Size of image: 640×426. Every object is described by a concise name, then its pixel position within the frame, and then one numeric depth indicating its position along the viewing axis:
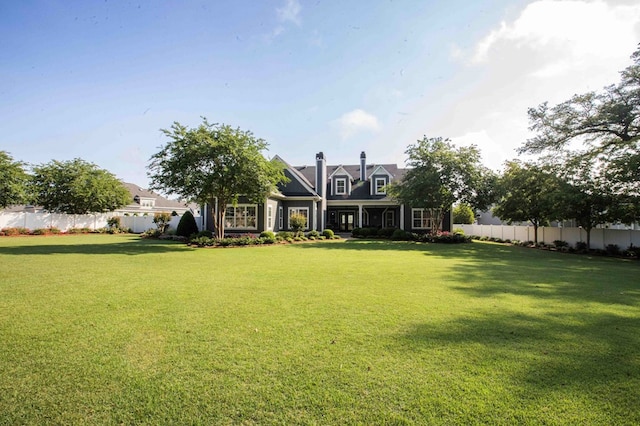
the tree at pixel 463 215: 34.56
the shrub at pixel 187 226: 21.98
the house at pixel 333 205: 22.33
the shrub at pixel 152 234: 22.94
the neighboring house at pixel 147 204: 46.46
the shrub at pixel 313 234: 21.98
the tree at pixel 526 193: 18.79
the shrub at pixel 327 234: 22.65
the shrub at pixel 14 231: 22.45
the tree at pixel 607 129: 14.90
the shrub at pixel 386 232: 25.02
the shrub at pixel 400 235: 23.44
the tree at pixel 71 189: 28.70
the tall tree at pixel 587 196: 15.55
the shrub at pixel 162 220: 24.28
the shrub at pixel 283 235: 19.46
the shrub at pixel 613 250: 16.98
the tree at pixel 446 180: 21.00
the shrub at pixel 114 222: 29.67
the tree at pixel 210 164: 15.98
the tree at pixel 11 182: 22.98
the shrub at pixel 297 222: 21.72
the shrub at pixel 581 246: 18.27
